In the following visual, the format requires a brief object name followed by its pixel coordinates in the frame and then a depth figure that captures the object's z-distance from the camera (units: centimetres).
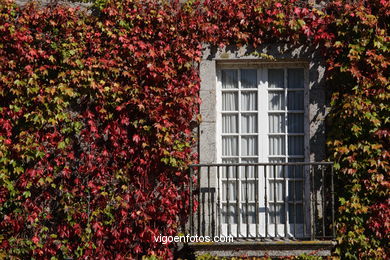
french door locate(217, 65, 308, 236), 1592
